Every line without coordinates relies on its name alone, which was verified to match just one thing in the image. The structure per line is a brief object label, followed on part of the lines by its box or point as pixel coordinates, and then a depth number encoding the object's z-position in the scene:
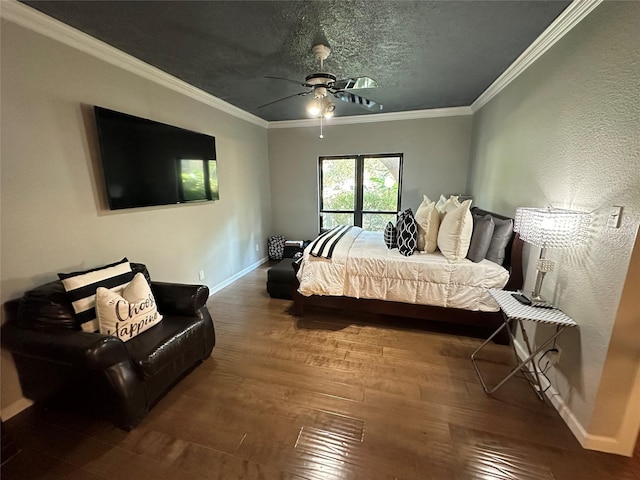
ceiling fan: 2.12
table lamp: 1.58
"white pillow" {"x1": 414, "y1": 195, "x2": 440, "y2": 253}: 2.79
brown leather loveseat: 1.48
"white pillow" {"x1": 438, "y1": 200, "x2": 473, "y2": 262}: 2.51
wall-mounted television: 2.18
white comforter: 2.42
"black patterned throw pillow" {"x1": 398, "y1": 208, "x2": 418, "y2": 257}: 2.76
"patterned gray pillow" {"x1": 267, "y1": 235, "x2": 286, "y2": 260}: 5.18
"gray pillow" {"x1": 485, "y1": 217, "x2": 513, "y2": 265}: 2.46
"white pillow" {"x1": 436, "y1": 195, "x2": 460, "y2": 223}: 2.72
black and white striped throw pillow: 1.67
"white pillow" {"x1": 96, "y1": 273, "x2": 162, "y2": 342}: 1.68
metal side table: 1.60
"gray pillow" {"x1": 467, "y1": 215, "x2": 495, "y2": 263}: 2.45
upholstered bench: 3.36
